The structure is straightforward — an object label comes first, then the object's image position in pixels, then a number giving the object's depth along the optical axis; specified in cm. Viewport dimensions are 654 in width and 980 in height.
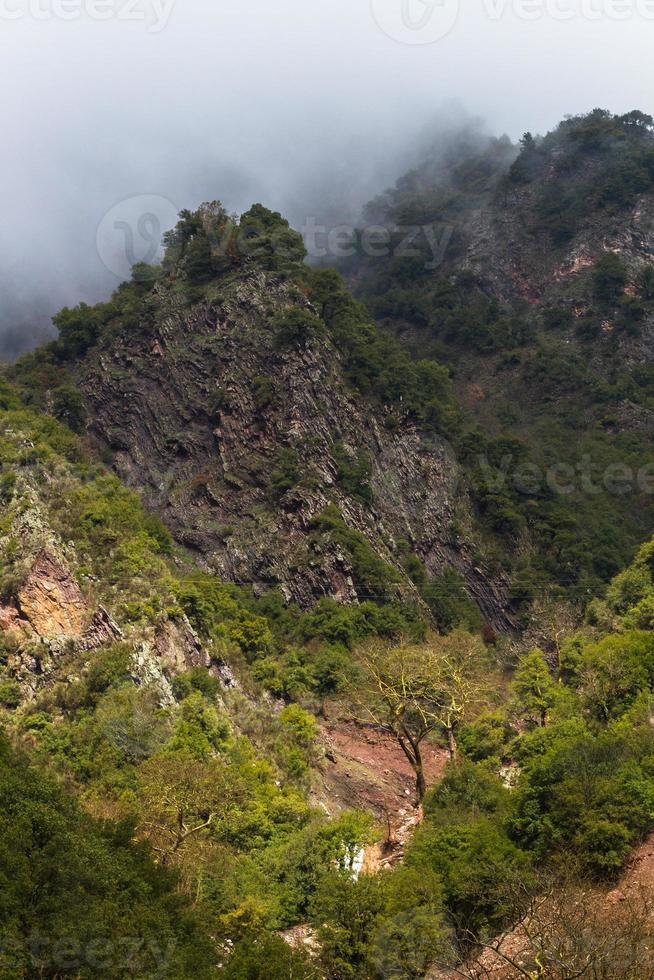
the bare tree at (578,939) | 2273
